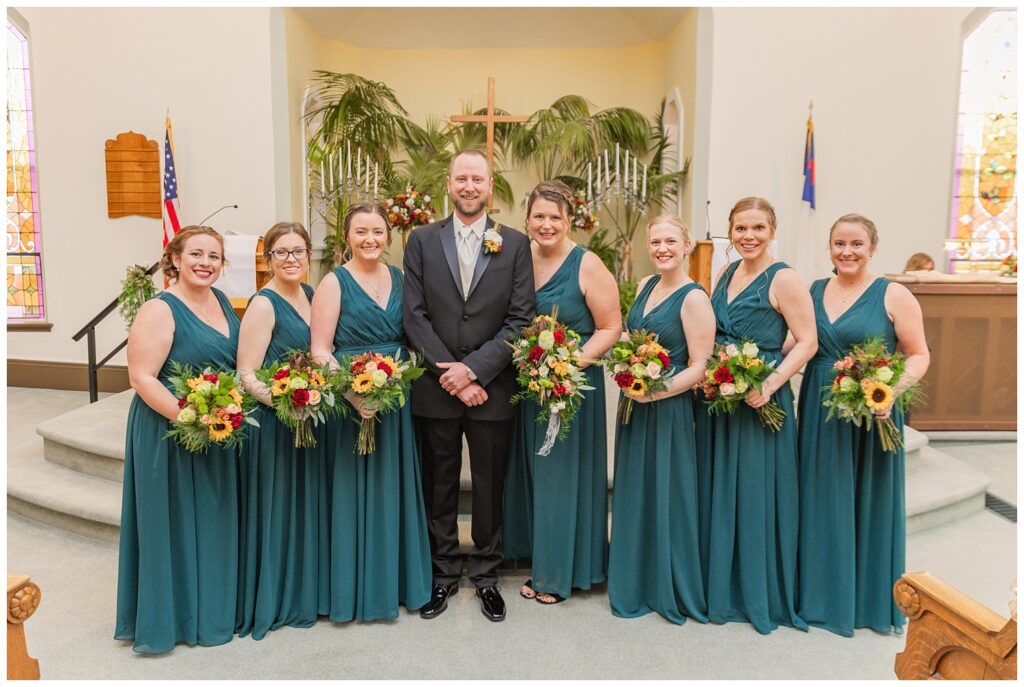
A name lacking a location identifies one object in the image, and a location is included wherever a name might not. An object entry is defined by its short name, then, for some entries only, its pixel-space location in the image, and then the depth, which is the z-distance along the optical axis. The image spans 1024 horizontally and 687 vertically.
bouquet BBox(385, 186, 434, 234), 7.38
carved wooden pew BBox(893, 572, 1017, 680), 1.82
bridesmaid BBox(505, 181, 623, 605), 3.52
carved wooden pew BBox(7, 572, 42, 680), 1.98
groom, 3.39
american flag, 7.46
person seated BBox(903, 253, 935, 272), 7.60
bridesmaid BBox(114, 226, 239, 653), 3.13
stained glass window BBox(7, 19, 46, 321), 9.08
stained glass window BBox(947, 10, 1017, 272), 8.78
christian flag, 7.36
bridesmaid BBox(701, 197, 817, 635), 3.43
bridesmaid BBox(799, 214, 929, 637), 3.42
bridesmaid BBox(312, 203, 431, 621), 3.36
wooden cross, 7.83
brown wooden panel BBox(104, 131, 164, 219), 7.90
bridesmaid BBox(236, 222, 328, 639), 3.29
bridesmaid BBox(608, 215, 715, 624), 3.39
